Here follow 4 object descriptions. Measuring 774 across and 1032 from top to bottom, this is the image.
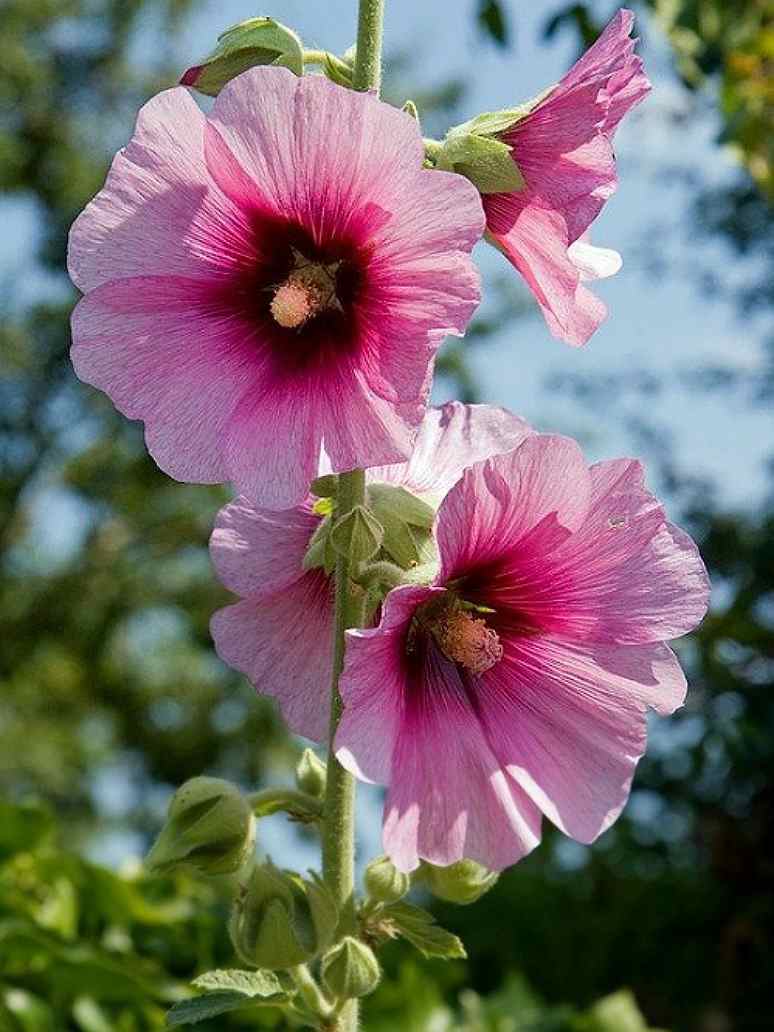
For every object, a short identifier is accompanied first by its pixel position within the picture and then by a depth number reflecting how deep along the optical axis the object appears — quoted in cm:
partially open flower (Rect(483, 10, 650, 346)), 43
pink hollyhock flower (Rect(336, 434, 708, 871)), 42
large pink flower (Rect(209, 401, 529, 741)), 49
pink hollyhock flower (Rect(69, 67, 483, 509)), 41
